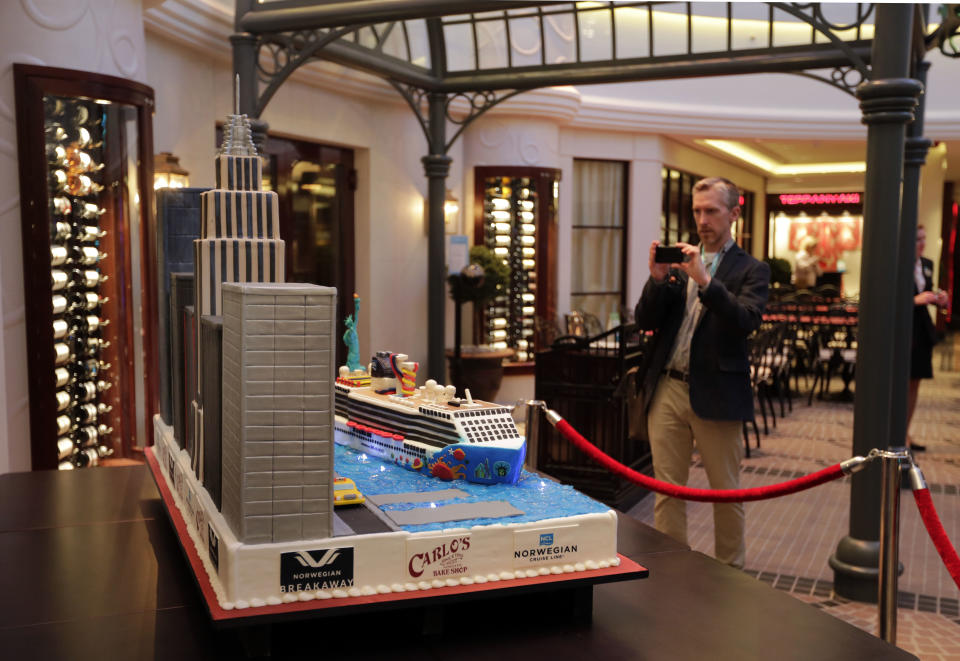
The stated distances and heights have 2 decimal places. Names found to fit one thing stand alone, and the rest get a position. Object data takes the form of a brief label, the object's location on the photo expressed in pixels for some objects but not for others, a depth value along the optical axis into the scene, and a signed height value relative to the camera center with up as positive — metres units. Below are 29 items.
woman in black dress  6.99 -0.58
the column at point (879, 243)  4.06 +0.11
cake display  1.52 -0.45
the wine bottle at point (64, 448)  4.52 -0.99
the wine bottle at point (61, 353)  4.46 -0.50
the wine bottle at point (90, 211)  4.54 +0.24
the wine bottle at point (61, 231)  4.43 +0.13
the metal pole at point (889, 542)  2.40 -0.77
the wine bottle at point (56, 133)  4.35 +0.62
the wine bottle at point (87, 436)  4.59 -0.94
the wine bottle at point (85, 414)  4.59 -0.83
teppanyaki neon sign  18.88 +1.45
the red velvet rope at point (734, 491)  2.64 -0.71
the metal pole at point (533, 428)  3.12 -0.60
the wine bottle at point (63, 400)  4.50 -0.74
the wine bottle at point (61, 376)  4.47 -0.61
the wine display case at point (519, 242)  10.20 +0.23
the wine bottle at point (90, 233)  4.56 +0.13
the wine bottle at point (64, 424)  4.52 -0.87
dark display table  1.60 -0.71
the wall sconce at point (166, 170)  5.60 +0.57
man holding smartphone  3.55 -0.38
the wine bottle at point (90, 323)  4.61 -0.35
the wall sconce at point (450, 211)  9.35 +0.54
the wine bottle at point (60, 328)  4.46 -0.37
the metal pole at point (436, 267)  8.52 -0.06
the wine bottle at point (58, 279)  4.43 -0.12
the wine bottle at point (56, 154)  4.36 +0.51
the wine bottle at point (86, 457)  4.60 -1.05
